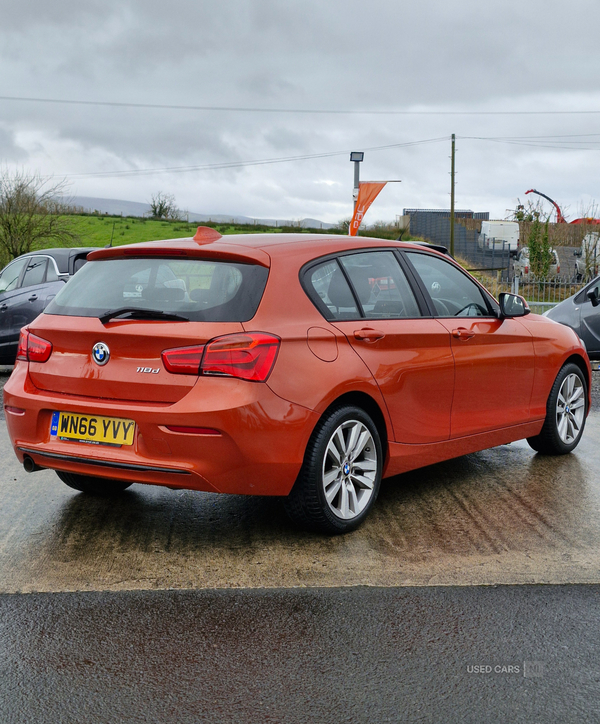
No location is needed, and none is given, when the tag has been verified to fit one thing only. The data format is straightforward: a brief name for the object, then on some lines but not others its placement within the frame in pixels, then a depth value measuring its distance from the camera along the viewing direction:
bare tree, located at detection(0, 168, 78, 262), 32.91
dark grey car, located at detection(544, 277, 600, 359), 12.95
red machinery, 47.59
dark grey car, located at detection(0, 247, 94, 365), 11.96
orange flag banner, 26.19
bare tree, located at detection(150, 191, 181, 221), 64.12
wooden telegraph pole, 53.34
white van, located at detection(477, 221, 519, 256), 49.09
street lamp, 26.53
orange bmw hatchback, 4.12
